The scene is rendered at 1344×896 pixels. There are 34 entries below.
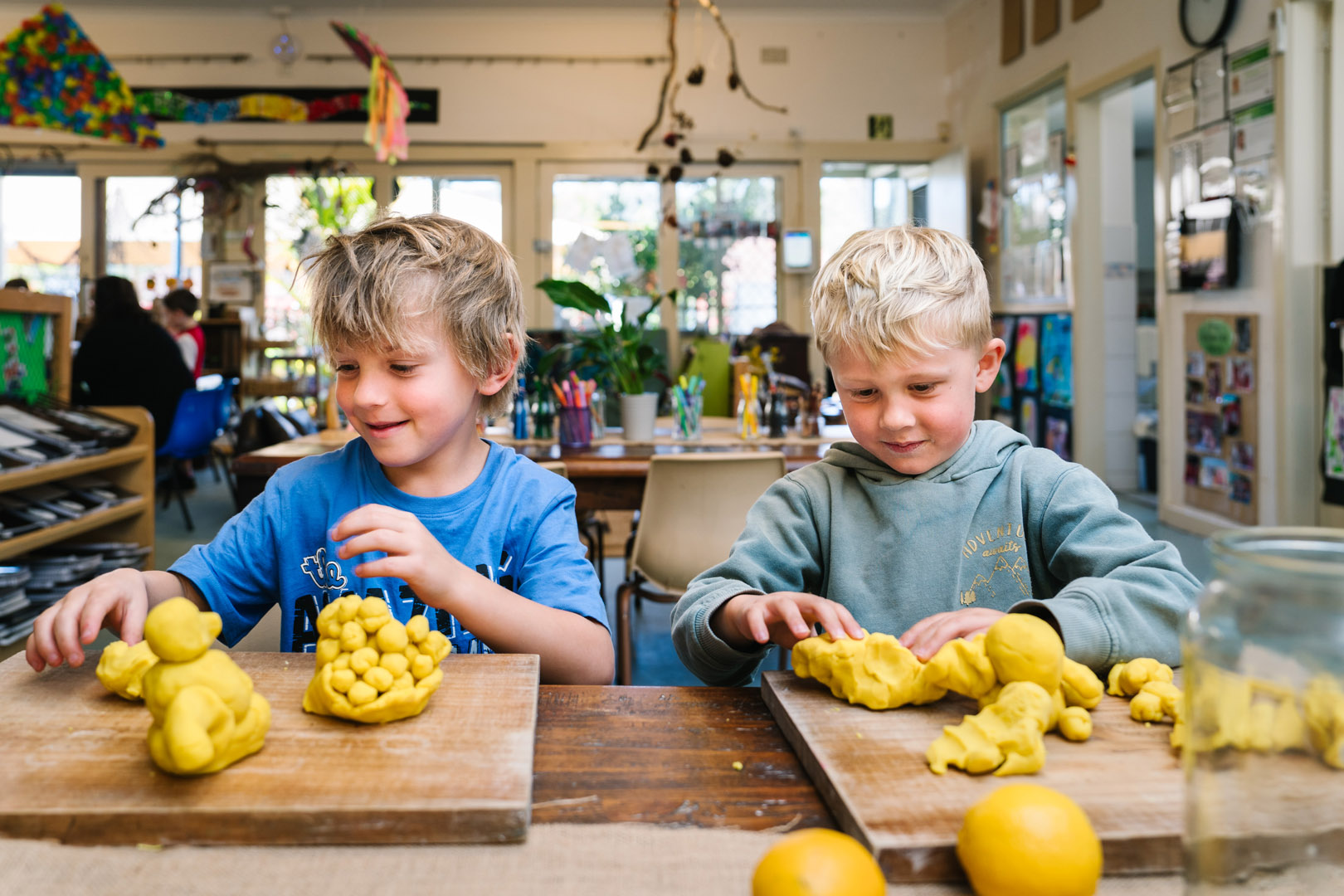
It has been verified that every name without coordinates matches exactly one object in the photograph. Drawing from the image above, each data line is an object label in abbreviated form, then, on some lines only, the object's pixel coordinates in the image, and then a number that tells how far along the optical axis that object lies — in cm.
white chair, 229
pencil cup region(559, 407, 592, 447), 277
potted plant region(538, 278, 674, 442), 285
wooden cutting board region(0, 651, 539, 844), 55
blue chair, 509
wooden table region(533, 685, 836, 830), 59
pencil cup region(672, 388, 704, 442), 303
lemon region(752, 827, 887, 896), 46
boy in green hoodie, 98
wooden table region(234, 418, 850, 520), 234
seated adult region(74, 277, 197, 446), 513
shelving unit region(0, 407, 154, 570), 311
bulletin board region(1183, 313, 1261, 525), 428
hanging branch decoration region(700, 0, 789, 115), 385
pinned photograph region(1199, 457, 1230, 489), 450
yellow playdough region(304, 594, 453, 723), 65
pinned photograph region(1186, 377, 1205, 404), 464
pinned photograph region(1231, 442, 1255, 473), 428
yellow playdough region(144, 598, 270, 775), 56
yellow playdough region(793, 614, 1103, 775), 60
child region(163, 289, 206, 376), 654
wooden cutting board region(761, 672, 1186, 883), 53
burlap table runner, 51
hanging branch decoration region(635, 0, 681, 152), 344
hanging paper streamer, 400
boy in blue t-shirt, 103
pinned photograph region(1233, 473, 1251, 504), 432
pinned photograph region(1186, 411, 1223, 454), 452
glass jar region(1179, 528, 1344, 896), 38
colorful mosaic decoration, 444
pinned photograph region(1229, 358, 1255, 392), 426
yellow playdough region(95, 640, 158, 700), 70
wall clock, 422
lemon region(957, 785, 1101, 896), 48
